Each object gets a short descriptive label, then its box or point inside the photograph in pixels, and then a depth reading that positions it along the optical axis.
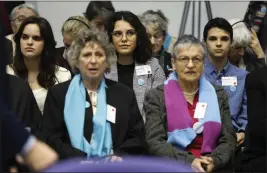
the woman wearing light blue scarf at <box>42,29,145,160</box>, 4.15
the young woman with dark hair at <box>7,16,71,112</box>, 4.96
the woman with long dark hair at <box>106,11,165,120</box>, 5.05
